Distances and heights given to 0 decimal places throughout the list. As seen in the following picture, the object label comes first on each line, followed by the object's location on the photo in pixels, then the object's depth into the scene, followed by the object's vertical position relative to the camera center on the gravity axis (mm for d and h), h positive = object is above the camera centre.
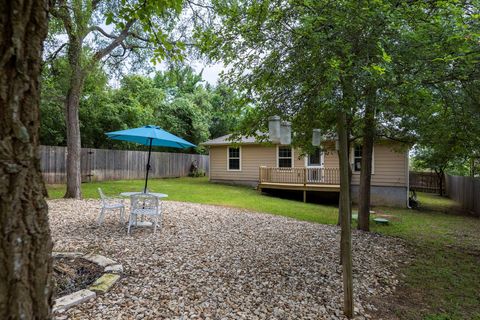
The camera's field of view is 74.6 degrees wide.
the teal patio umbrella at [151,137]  6305 +552
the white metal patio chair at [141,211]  5680 -871
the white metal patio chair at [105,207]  6022 -846
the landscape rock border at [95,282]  2859 -1261
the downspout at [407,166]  13372 -61
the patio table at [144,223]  6071 -1178
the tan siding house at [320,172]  13547 -342
